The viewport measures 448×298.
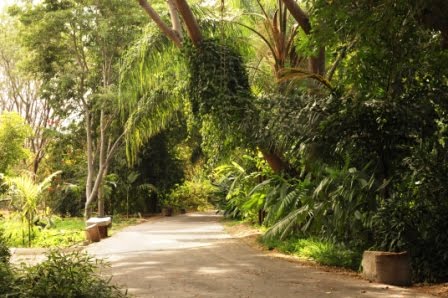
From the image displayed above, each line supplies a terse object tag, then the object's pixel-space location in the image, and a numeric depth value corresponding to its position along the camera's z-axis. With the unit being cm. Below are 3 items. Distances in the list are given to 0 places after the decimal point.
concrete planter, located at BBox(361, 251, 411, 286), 730
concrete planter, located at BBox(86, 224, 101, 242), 1452
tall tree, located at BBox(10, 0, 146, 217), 2047
